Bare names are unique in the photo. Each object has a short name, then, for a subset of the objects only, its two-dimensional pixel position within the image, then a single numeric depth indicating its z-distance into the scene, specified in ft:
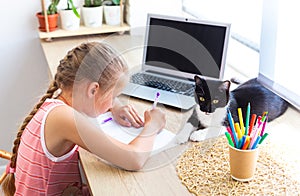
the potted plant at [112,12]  7.06
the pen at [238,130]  3.52
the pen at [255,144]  3.44
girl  3.71
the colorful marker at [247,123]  3.55
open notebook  4.06
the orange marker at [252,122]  3.61
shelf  6.78
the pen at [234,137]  3.48
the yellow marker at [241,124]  3.59
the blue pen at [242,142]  3.44
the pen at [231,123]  3.53
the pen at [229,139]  3.49
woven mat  3.42
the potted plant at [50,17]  6.77
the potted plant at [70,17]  6.77
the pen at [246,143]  3.44
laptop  4.92
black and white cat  4.15
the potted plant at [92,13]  6.94
